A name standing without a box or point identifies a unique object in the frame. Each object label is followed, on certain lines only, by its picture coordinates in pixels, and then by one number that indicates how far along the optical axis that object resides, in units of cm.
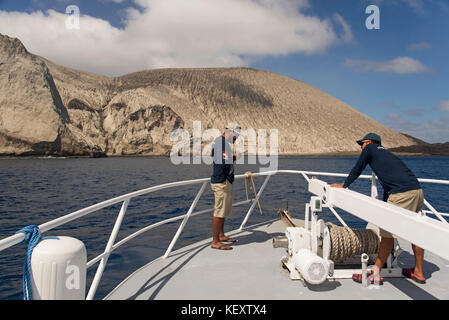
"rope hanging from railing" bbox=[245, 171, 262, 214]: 538
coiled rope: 330
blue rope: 190
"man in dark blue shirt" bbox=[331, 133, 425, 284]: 315
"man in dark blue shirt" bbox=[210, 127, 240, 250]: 458
